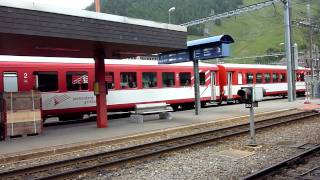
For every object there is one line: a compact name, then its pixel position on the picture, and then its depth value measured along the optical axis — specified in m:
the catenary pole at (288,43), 19.48
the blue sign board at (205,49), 12.99
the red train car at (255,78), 19.53
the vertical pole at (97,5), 11.27
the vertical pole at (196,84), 13.93
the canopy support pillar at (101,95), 11.03
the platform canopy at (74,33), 8.25
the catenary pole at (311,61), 22.34
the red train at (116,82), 12.14
